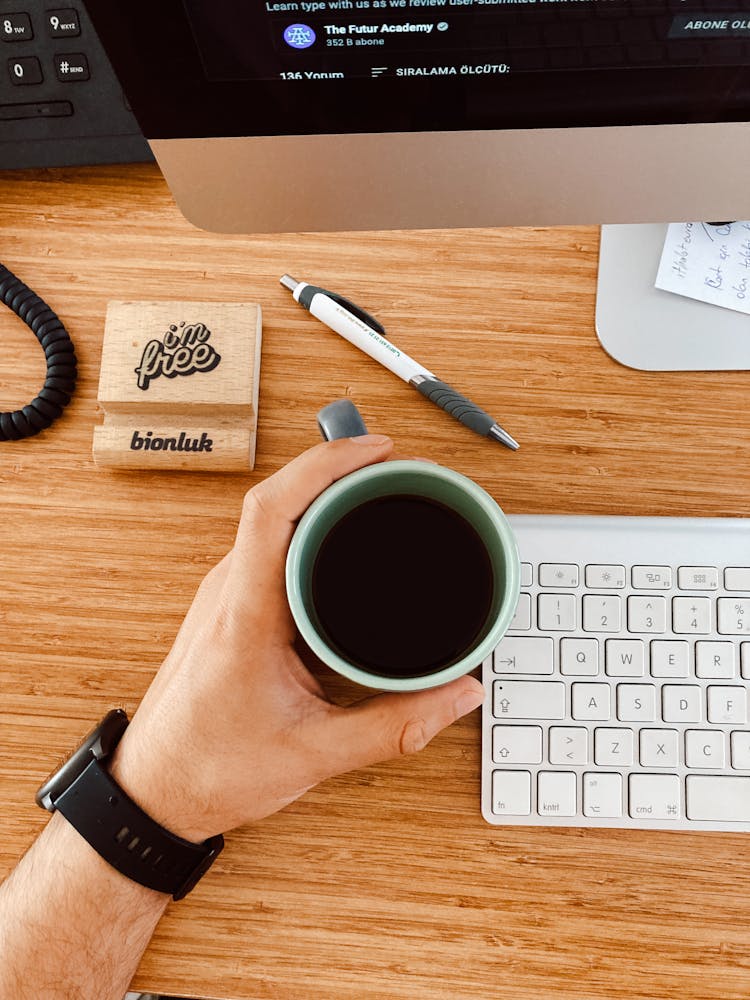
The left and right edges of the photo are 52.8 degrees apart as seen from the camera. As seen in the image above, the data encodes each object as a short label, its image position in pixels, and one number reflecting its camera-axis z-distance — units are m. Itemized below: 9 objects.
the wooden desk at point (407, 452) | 0.48
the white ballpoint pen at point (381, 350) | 0.54
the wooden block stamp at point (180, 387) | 0.54
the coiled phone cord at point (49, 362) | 0.56
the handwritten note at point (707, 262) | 0.56
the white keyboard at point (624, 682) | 0.48
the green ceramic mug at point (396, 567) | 0.38
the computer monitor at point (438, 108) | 0.36
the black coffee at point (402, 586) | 0.40
